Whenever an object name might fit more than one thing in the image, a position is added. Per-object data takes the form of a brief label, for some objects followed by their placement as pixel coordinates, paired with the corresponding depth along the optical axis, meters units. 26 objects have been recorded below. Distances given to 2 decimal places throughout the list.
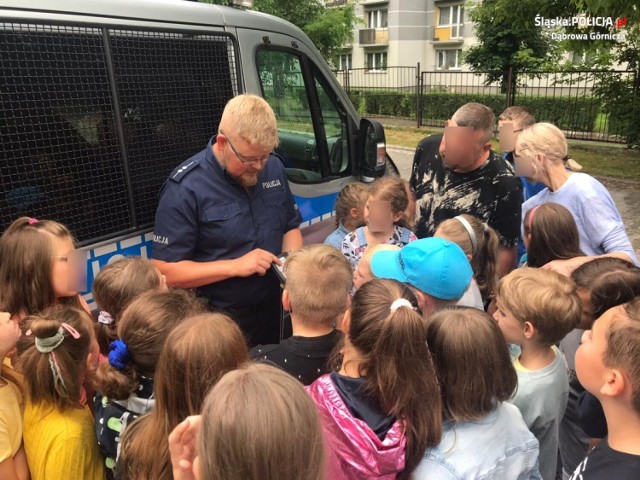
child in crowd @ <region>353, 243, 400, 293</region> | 2.31
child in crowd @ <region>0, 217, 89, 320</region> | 1.89
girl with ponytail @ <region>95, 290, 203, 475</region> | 1.57
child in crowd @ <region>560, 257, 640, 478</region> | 2.11
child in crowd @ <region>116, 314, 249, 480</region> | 1.36
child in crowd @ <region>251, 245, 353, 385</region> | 1.78
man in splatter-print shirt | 2.90
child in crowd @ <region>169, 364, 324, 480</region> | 0.97
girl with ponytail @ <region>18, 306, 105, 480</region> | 1.56
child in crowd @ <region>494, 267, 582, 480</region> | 1.92
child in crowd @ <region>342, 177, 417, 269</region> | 2.86
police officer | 2.34
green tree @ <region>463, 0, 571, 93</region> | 15.21
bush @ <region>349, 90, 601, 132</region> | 13.62
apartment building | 33.72
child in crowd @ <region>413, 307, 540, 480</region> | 1.52
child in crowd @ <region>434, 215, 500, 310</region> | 2.47
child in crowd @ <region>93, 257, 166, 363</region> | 1.98
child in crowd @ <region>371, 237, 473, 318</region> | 2.00
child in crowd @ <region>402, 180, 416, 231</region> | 3.05
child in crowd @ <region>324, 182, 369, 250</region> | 3.11
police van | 2.02
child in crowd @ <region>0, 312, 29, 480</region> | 1.53
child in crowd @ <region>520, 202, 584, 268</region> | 2.58
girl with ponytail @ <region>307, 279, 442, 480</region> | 1.47
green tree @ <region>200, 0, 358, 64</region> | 15.42
